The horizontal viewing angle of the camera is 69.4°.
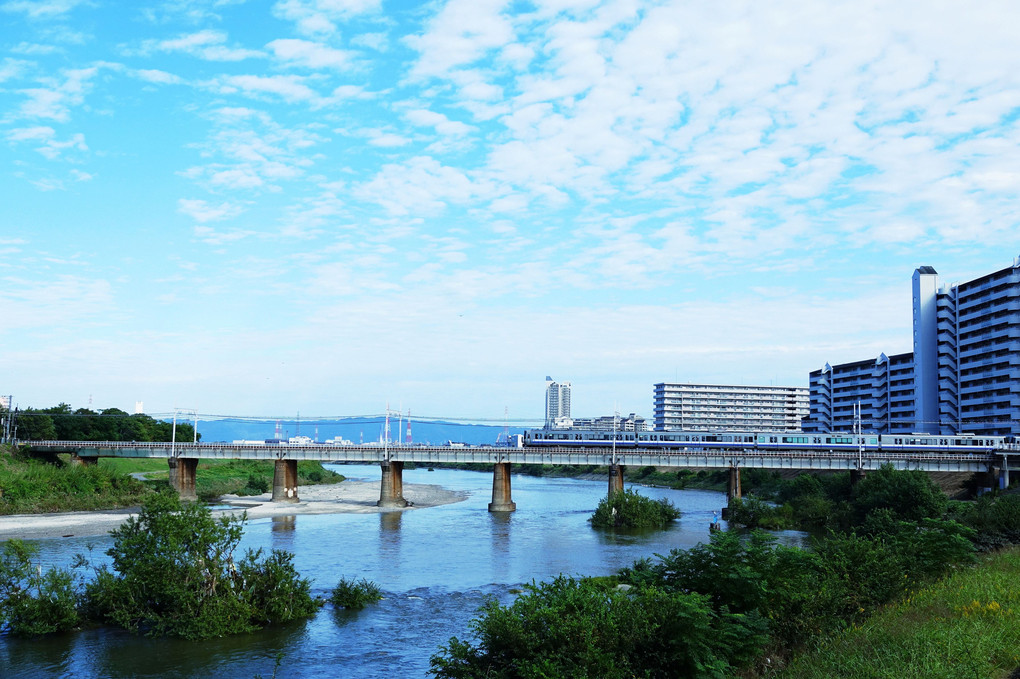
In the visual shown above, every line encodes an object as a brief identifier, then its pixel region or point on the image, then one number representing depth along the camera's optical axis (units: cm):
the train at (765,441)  11444
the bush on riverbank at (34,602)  3553
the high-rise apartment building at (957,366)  13150
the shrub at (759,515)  8519
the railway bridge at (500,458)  9625
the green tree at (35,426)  14375
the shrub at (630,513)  8706
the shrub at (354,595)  4234
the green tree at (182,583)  3641
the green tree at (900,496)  6919
